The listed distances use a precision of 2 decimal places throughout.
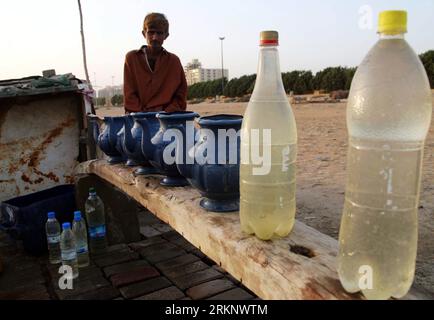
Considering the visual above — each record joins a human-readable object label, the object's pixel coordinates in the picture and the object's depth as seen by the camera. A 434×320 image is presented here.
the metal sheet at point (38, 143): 4.09
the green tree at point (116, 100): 68.04
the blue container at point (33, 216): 3.32
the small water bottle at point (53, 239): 3.21
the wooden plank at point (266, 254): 1.01
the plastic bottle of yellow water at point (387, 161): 0.88
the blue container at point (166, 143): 1.81
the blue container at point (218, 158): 1.45
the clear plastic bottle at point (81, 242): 3.06
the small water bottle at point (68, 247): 2.81
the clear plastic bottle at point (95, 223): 3.31
